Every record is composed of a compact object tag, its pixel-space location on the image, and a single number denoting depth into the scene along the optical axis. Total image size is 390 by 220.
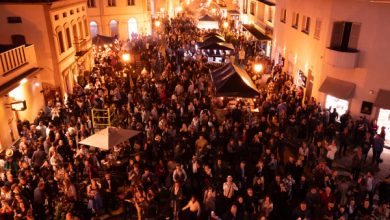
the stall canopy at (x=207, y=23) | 38.50
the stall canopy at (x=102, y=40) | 29.34
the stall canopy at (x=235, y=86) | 16.44
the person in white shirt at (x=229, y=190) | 10.48
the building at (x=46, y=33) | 19.98
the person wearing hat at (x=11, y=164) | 12.53
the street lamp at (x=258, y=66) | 21.55
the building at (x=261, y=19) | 33.27
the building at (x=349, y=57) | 16.56
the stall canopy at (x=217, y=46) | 25.44
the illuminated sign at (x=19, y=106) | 15.76
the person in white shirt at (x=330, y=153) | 13.08
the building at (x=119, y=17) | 40.51
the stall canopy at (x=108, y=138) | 12.27
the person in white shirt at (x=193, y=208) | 9.90
